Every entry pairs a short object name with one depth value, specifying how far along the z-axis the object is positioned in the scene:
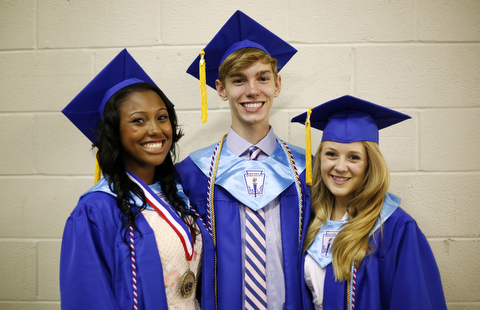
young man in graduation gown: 1.60
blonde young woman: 1.41
